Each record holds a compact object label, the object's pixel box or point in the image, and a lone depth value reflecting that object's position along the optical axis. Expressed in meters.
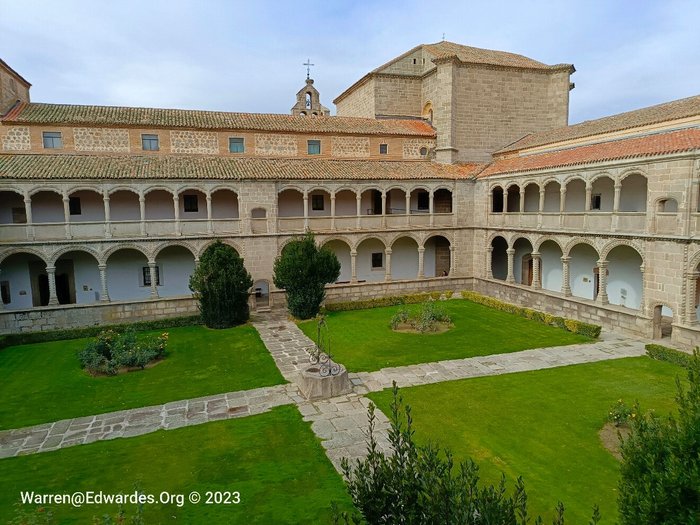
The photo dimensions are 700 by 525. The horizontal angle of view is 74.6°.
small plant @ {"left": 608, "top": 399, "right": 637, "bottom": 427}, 10.80
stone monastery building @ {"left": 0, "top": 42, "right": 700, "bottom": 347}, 18.62
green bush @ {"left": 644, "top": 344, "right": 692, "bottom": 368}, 14.56
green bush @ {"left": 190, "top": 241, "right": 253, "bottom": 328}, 20.00
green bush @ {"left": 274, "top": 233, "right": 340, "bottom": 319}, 20.89
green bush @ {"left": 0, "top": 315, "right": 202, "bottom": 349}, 19.02
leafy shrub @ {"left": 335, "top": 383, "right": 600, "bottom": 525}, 4.00
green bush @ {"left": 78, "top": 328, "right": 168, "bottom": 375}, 15.20
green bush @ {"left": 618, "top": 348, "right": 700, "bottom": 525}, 4.15
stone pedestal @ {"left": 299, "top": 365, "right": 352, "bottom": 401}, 12.62
